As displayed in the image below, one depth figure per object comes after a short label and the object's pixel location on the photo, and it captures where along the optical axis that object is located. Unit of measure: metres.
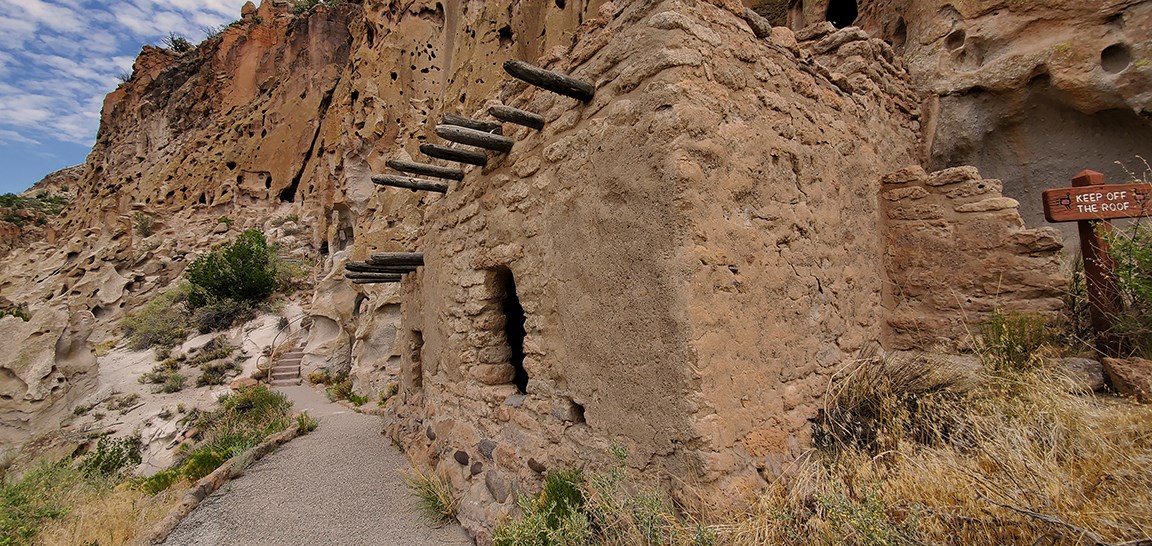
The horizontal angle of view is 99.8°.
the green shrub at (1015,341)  3.11
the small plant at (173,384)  12.07
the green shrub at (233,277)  16.14
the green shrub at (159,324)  14.57
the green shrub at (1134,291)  3.05
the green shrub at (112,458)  8.19
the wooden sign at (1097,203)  3.19
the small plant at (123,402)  11.18
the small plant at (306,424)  7.50
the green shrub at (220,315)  15.13
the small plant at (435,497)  3.86
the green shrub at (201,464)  5.78
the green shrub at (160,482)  5.74
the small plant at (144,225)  20.30
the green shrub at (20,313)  11.28
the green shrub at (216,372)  12.48
